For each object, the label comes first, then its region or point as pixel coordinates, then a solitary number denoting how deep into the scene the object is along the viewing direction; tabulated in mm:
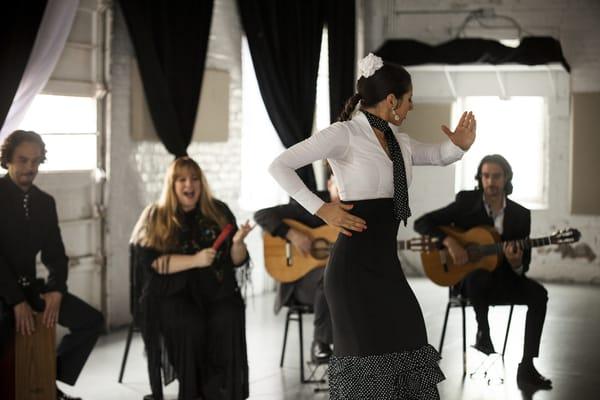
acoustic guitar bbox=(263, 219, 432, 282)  5551
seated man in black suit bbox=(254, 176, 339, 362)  5484
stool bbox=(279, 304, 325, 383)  5413
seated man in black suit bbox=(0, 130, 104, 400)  4719
